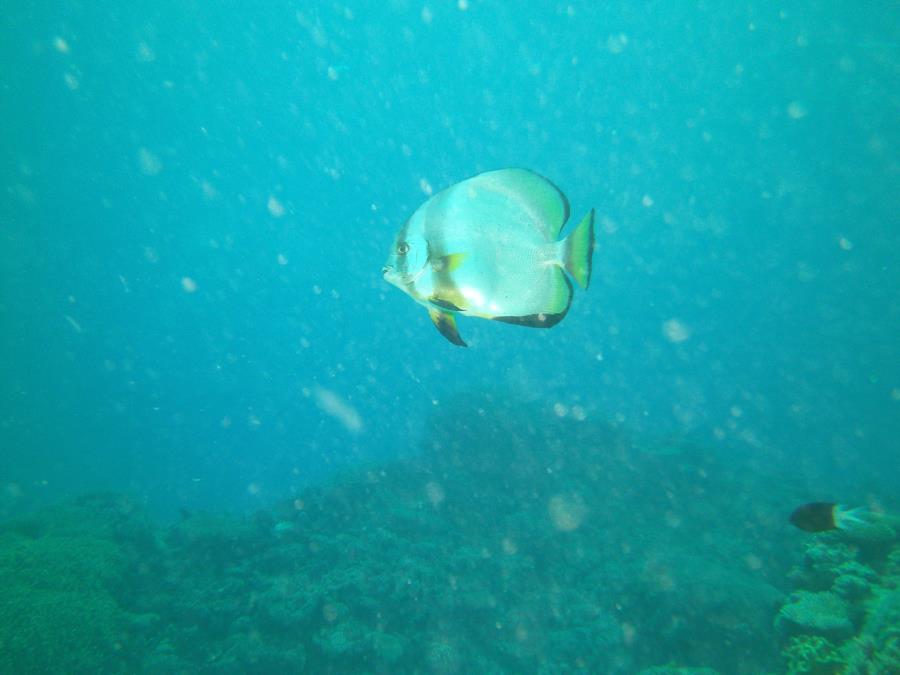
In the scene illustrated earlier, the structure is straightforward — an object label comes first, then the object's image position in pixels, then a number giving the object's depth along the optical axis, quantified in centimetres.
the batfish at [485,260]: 109
